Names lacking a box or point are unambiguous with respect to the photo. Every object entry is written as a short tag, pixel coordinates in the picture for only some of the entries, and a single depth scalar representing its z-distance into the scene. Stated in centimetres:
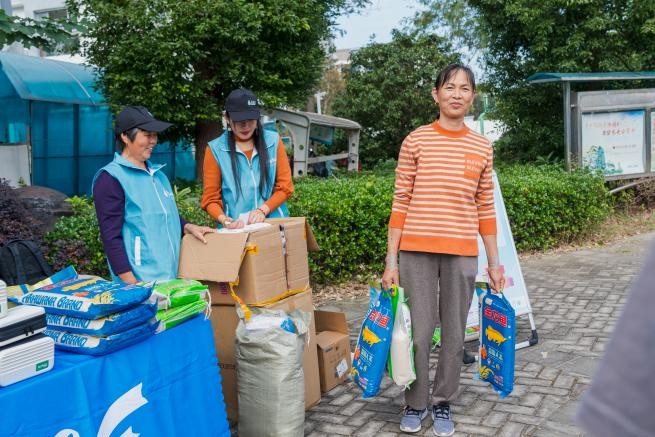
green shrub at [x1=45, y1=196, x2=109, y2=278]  550
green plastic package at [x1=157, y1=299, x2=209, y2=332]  298
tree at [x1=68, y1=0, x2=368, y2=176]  994
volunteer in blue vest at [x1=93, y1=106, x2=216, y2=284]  336
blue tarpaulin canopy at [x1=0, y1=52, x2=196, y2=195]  1413
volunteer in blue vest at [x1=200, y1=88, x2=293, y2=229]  407
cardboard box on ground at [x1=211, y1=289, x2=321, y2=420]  377
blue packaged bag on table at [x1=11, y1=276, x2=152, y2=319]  263
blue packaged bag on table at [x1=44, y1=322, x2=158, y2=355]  263
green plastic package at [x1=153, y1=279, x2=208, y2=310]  301
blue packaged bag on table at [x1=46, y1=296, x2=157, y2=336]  263
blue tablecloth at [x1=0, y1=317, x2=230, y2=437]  237
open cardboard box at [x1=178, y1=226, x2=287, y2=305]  349
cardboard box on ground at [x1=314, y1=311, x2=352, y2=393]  433
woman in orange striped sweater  357
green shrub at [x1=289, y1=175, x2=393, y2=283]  689
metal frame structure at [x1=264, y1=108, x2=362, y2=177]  1495
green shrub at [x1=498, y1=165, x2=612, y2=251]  869
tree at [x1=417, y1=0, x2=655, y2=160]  1197
